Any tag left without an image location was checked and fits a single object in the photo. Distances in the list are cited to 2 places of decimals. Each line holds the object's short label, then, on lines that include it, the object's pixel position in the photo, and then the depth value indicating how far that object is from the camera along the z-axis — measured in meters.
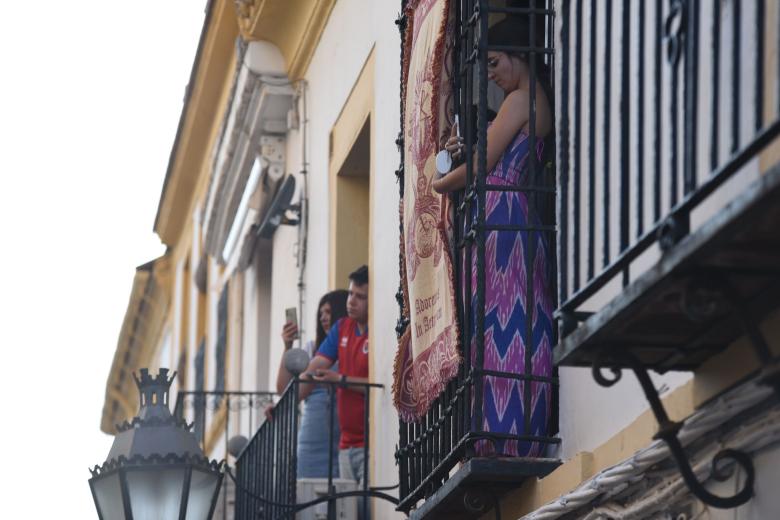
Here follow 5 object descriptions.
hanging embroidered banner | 10.29
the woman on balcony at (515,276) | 9.47
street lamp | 10.56
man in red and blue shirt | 14.19
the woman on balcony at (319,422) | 14.56
